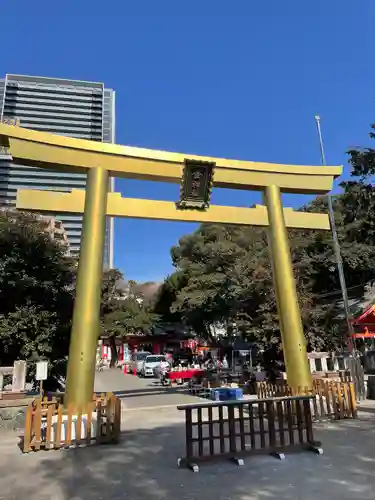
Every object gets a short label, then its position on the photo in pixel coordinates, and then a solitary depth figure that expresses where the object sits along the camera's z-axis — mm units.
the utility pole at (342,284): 12744
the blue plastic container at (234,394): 11781
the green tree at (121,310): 26016
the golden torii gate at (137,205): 7777
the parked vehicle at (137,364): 28578
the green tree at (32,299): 10906
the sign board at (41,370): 8924
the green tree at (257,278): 15184
